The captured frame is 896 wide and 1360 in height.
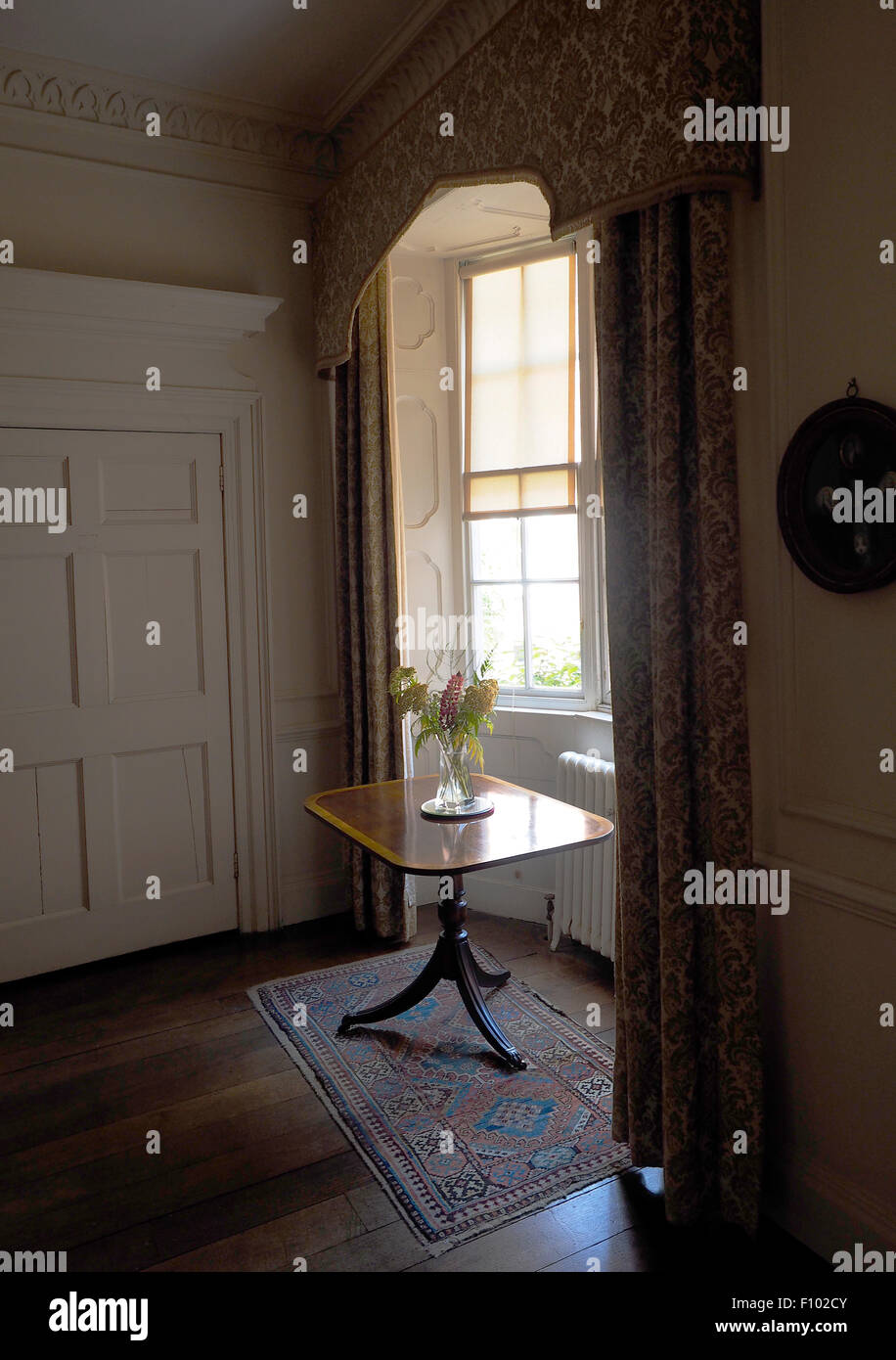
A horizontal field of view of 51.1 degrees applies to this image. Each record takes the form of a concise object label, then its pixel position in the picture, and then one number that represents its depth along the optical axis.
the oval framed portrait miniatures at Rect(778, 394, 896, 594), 1.84
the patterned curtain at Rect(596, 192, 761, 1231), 2.14
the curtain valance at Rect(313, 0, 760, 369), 2.05
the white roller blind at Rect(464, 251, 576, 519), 4.03
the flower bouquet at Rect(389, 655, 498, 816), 3.10
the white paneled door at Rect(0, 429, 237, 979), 3.69
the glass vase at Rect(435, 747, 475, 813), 3.15
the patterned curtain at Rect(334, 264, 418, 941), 3.96
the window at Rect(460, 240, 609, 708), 3.98
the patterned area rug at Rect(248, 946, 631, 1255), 2.41
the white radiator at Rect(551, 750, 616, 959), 3.60
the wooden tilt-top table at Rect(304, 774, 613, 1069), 2.72
